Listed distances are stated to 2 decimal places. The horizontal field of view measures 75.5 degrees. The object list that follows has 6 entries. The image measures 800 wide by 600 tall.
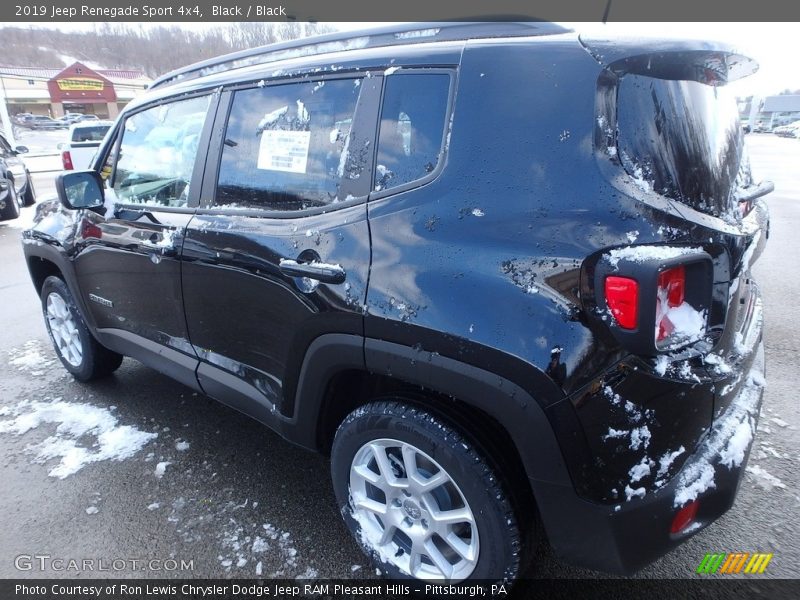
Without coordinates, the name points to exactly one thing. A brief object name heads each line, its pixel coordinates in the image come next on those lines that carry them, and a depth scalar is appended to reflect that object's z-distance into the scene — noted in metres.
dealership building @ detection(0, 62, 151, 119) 63.00
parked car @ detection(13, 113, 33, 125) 53.19
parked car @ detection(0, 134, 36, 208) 9.91
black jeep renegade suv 1.43
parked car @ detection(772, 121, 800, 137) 48.78
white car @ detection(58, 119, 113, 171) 13.20
